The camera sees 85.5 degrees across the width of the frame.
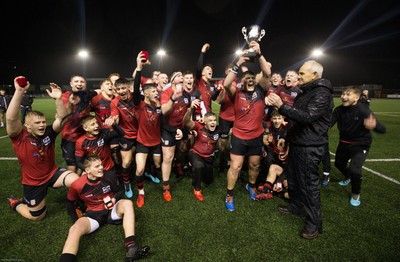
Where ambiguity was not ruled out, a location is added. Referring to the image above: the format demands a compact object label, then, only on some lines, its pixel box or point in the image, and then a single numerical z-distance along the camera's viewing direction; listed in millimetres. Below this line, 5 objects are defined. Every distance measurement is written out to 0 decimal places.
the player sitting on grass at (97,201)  2805
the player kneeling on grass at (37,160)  3162
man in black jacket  2625
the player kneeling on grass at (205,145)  4418
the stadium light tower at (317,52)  37031
